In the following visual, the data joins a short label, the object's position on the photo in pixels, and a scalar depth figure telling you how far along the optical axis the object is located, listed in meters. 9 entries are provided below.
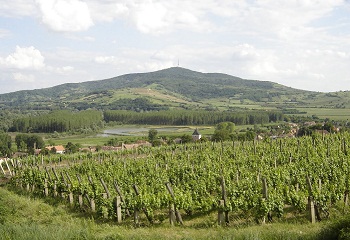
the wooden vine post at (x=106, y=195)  15.77
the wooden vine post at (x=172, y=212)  14.15
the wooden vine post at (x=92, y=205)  16.98
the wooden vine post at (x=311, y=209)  13.10
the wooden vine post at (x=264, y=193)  13.43
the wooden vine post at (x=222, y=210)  13.45
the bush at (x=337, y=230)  9.46
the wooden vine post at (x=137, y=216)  14.52
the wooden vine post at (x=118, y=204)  14.91
